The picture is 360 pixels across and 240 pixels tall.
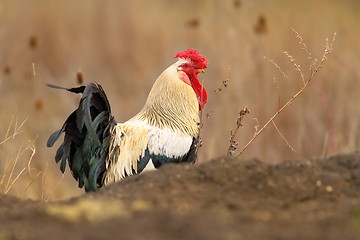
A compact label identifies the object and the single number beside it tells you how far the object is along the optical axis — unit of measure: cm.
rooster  1203
